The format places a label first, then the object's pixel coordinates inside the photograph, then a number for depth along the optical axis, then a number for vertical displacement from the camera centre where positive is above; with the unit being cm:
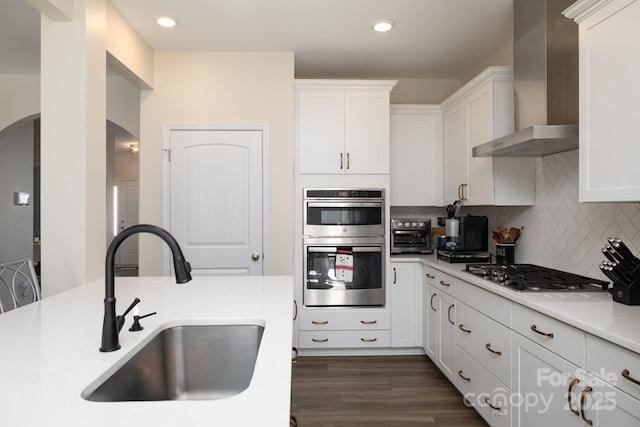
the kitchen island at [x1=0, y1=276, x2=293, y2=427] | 67 -37
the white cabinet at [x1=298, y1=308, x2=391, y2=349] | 327 -102
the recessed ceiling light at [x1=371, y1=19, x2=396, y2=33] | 272 +138
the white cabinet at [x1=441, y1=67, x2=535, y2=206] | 269 +54
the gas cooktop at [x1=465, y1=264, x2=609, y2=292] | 187 -38
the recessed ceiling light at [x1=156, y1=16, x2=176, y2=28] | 270 +139
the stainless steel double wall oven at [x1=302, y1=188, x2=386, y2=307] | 329 -30
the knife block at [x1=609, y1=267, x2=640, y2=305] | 156 -33
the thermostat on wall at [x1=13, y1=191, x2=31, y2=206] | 498 +17
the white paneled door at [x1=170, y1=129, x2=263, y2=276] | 325 +13
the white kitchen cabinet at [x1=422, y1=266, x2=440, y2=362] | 303 -86
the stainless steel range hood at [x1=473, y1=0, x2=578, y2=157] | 204 +76
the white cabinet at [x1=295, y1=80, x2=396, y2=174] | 331 +76
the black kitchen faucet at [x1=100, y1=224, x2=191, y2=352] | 99 -24
